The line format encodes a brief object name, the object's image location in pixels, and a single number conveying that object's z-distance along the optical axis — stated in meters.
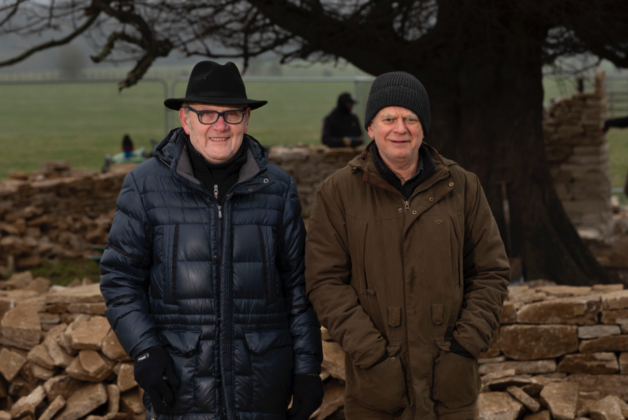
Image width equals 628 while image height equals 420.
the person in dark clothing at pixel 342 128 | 12.50
